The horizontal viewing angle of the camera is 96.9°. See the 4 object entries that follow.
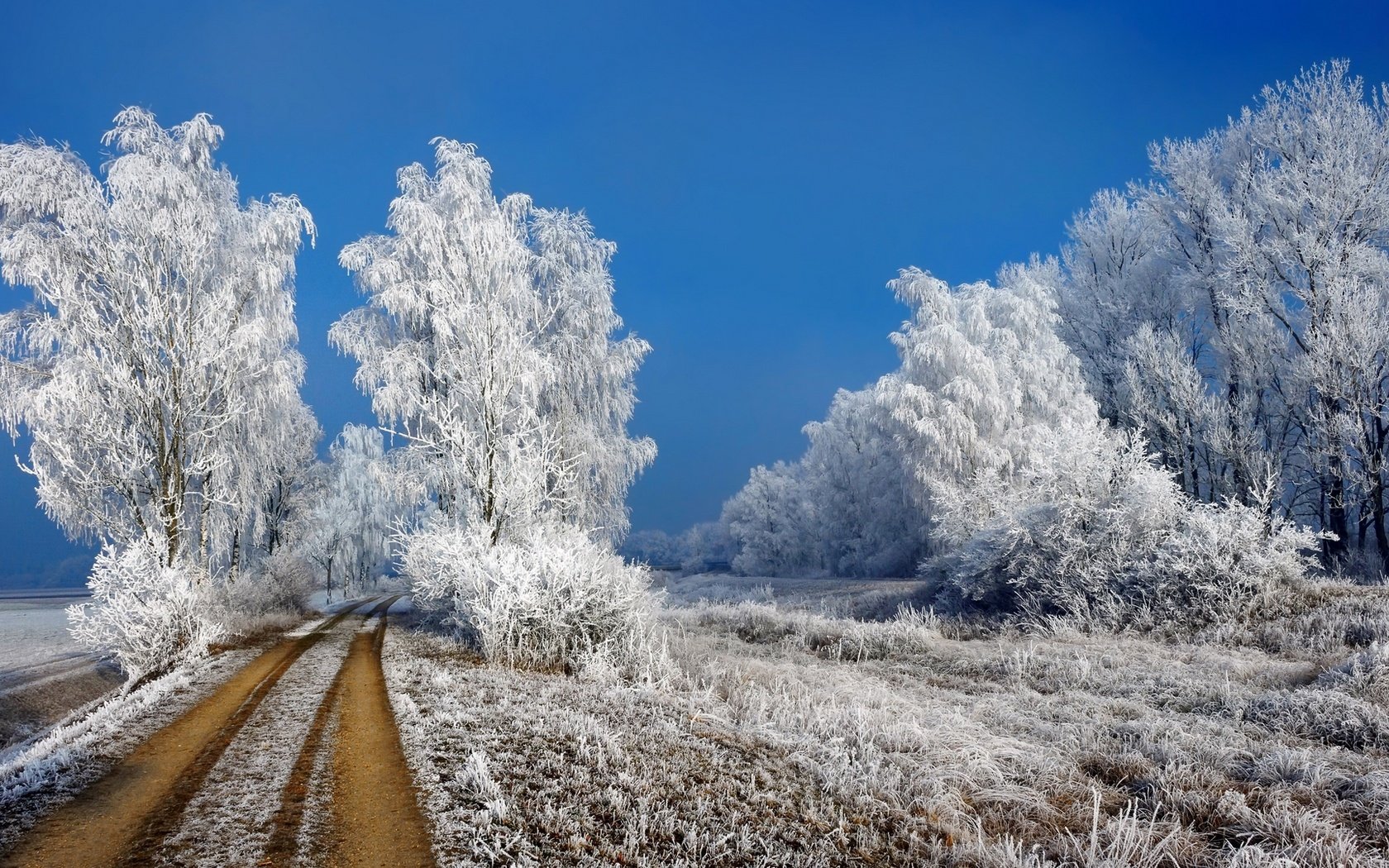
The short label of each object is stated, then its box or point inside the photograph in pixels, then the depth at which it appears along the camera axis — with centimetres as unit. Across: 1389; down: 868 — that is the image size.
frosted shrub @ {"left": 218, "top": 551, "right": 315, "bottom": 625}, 1469
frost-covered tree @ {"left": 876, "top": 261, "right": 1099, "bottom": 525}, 2342
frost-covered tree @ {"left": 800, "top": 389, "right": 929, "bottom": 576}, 2892
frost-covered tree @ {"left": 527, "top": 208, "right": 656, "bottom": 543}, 1862
